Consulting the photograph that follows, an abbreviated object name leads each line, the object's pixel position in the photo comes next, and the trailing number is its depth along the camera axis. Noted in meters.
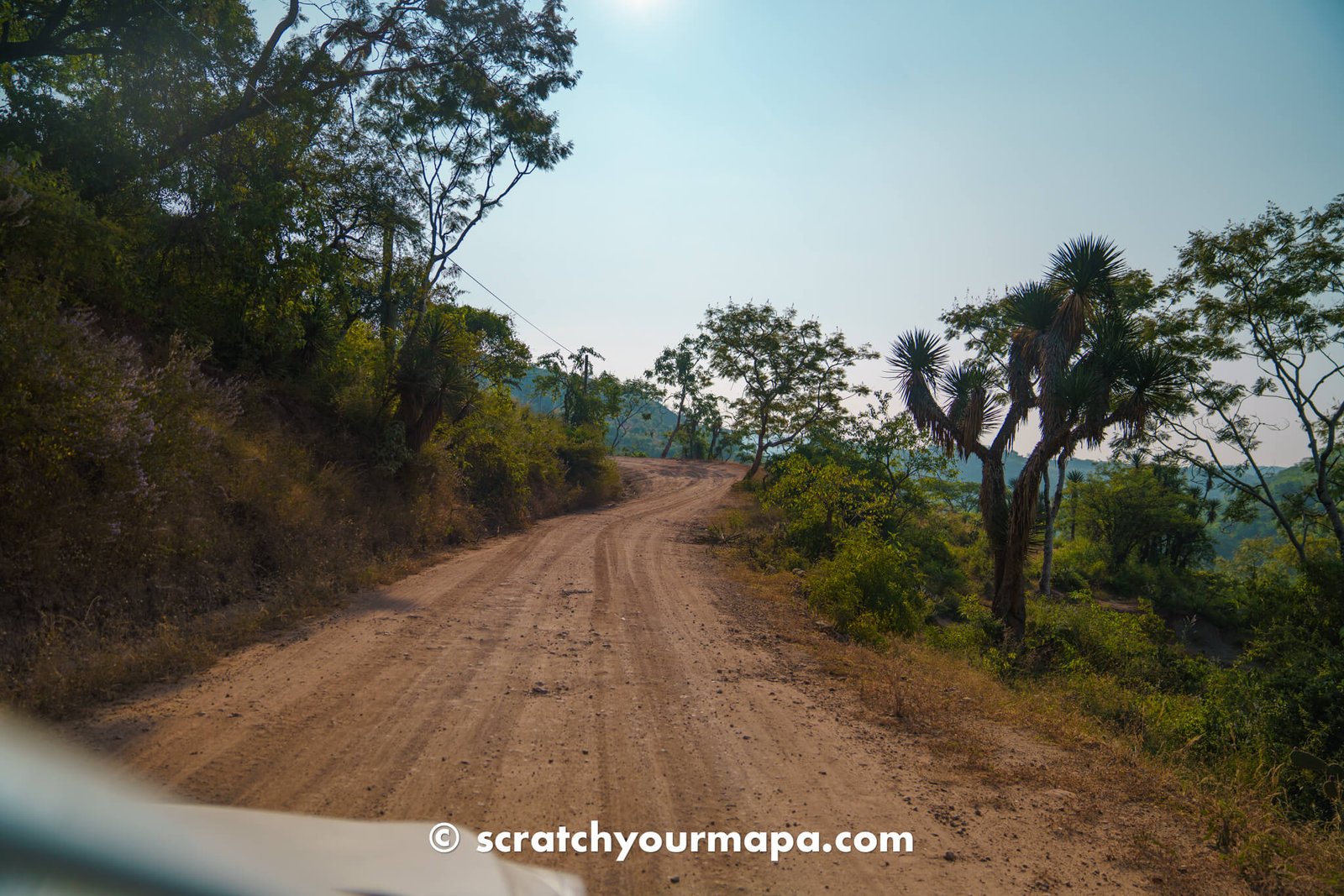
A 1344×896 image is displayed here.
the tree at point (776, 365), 38.03
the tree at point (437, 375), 14.38
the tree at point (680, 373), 59.72
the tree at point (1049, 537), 19.75
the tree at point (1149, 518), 30.27
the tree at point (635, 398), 59.97
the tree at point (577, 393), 37.19
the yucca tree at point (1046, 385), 11.09
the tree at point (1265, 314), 15.97
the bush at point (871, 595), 10.18
